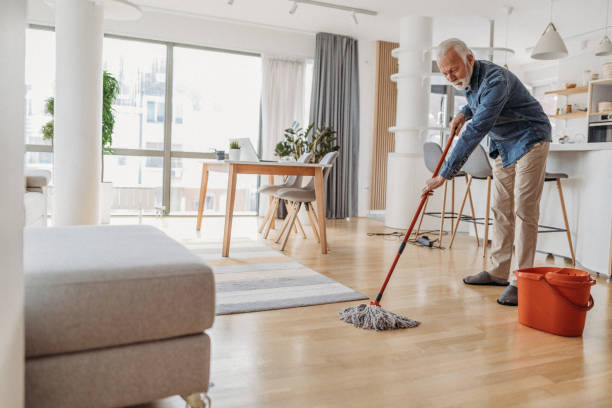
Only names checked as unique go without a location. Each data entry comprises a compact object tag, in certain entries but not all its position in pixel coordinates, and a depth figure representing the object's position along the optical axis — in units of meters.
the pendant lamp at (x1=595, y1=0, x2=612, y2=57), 5.14
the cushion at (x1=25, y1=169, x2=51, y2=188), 3.16
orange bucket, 1.94
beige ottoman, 0.99
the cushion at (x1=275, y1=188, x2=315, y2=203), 3.75
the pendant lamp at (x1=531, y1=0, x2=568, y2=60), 4.70
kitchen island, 3.11
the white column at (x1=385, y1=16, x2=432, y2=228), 5.53
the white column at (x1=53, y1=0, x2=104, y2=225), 3.98
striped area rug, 2.29
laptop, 4.48
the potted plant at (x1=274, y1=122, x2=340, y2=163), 5.52
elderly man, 2.30
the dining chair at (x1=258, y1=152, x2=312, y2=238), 4.17
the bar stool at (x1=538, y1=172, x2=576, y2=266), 3.32
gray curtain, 6.62
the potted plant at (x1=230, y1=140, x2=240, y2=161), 4.13
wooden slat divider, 7.06
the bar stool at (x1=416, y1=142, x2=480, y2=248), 4.40
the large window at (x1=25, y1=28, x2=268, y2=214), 5.66
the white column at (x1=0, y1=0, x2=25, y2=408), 0.73
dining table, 3.35
